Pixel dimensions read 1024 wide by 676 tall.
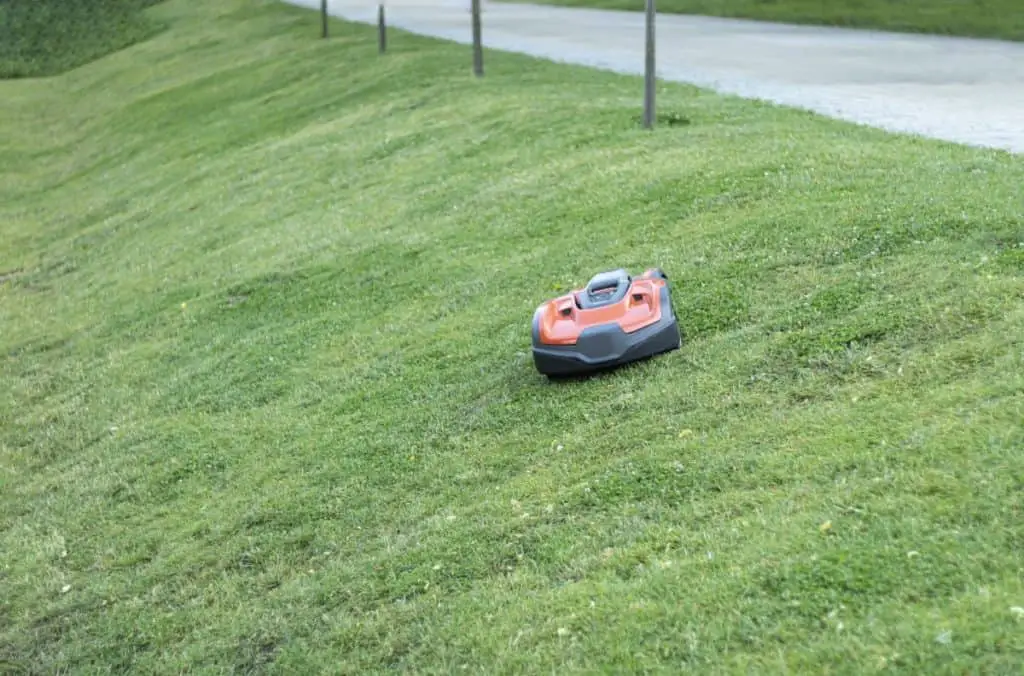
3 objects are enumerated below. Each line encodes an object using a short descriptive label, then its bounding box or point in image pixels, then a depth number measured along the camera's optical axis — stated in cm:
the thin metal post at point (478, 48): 1421
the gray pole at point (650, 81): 966
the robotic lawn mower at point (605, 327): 538
